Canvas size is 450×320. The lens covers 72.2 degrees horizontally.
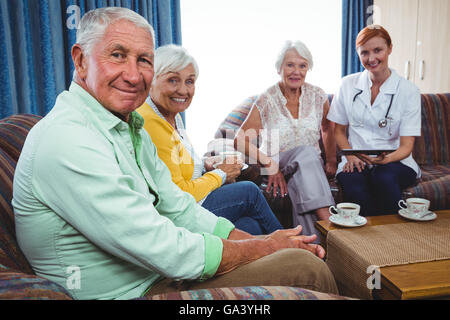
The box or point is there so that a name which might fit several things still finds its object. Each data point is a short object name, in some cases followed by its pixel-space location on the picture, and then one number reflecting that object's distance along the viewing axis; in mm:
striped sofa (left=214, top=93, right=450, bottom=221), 2416
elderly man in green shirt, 615
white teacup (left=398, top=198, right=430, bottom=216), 1366
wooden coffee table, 870
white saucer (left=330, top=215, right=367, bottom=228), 1301
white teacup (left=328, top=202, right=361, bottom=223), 1330
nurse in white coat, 1904
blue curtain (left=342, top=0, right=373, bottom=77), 3273
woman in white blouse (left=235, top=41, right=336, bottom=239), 1864
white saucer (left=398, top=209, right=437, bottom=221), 1346
